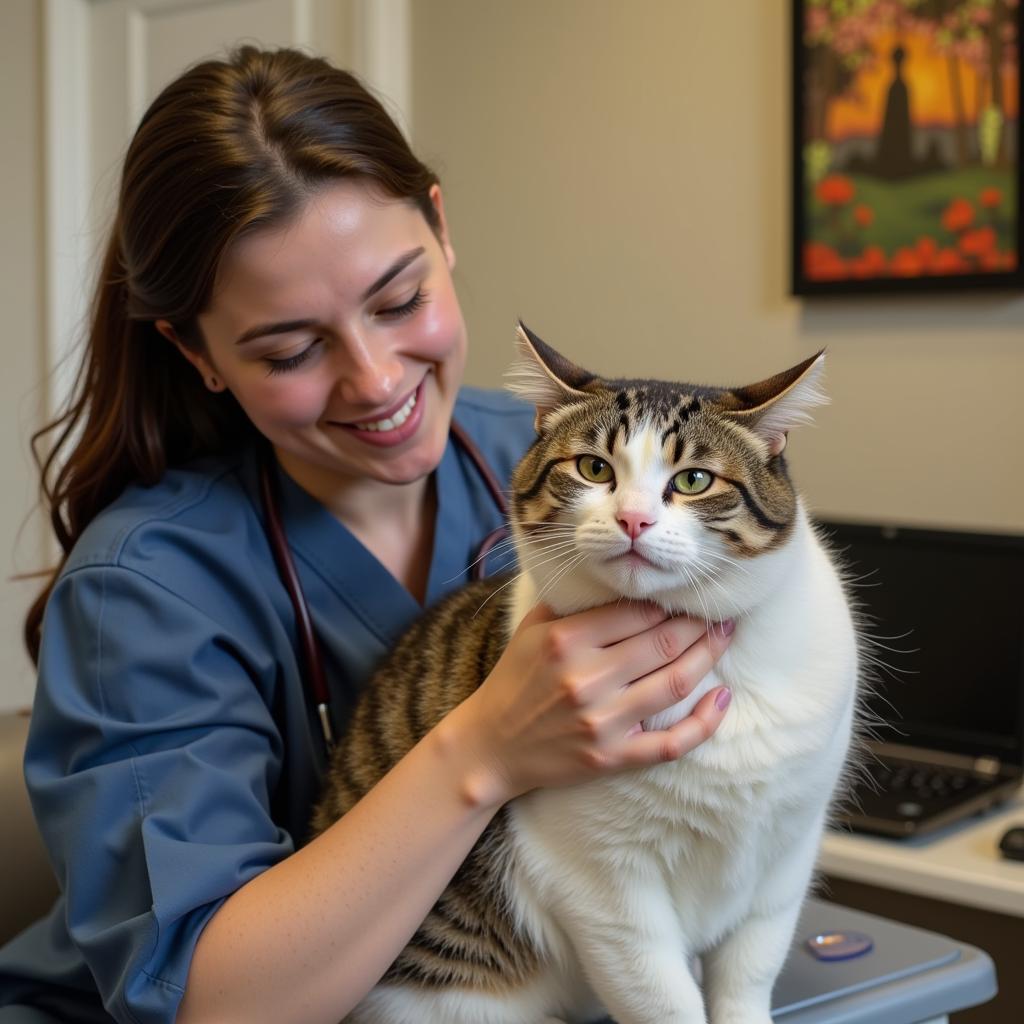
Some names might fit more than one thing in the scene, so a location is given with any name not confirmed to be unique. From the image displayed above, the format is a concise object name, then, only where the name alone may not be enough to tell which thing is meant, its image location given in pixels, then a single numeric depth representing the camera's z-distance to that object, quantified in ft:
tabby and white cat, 2.95
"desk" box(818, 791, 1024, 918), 4.78
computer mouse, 4.95
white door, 9.63
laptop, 5.55
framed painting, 6.04
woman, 3.02
